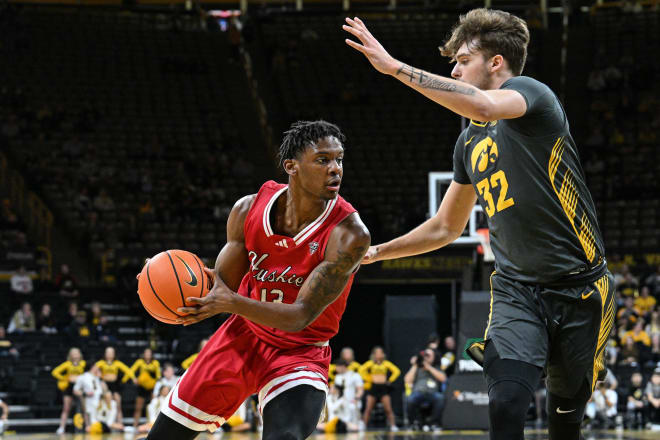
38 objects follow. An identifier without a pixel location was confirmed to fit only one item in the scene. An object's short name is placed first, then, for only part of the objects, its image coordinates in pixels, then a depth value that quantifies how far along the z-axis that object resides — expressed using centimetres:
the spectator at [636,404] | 1529
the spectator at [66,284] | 1936
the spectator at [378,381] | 1551
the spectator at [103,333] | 1762
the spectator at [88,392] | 1514
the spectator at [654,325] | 1642
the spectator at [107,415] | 1519
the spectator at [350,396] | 1514
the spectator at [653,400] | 1511
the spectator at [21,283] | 1883
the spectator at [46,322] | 1773
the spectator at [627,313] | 1669
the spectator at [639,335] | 1617
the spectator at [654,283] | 1812
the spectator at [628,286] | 1827
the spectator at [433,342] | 1519
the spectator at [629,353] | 1584
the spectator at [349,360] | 1563
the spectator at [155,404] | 1509
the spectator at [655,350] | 1595
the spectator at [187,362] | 1544
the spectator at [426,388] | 1483
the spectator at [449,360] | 1550
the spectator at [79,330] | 1741
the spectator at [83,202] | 2148
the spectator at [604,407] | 1523
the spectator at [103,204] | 2155
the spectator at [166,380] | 1529
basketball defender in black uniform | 377
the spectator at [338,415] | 1509
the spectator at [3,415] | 1496
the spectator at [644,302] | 1748
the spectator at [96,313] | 1833
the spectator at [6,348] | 1631
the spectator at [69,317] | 1791
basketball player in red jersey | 431
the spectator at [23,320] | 1775
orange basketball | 409
